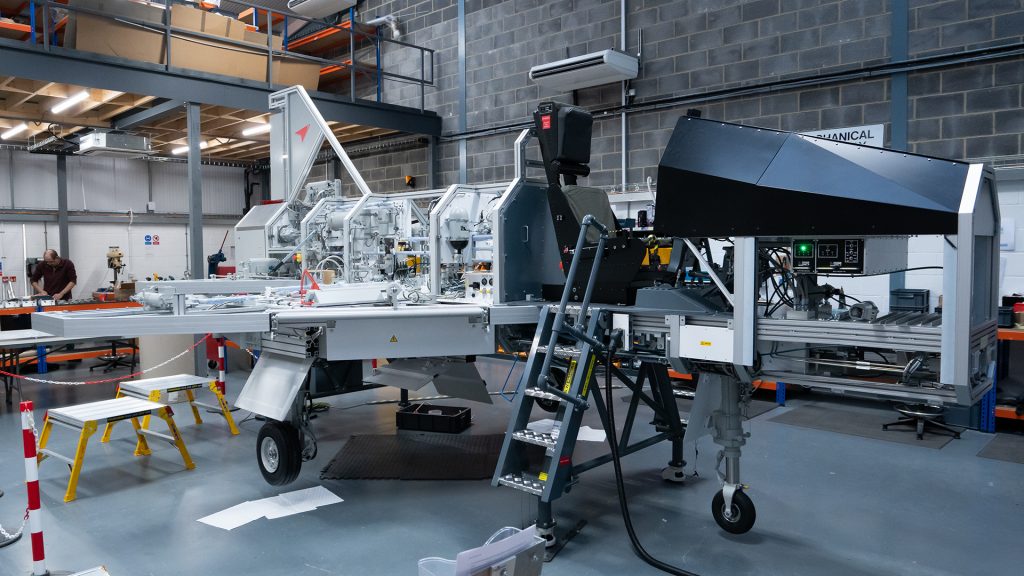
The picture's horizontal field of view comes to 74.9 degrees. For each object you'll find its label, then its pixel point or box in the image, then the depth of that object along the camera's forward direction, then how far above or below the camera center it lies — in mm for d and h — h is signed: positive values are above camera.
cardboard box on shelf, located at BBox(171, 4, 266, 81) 8039 +2623
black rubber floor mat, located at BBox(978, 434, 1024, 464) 4898 -1452
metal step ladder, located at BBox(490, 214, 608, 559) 3201 -691
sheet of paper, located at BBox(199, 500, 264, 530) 3668 -1432
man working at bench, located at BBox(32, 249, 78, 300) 9891 -234
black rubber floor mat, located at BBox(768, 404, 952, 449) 5422 -1455
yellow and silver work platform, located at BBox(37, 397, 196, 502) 4168 -1008
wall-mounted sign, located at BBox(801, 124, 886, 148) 6676 +1264
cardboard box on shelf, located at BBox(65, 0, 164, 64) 7176 +2529
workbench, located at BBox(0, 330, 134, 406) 6516 -815
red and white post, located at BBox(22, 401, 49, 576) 2820 -963
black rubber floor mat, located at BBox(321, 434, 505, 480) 4492 -1432
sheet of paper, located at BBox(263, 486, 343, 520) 3844 -1432
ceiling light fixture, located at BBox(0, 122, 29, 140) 10461 +2116
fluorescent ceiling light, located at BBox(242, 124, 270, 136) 10724 +2127
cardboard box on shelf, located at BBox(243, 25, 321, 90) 9297 +2792
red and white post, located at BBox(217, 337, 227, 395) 6258 -958
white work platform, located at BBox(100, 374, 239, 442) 5059 -979
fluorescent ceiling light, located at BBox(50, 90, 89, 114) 8289 +2057
